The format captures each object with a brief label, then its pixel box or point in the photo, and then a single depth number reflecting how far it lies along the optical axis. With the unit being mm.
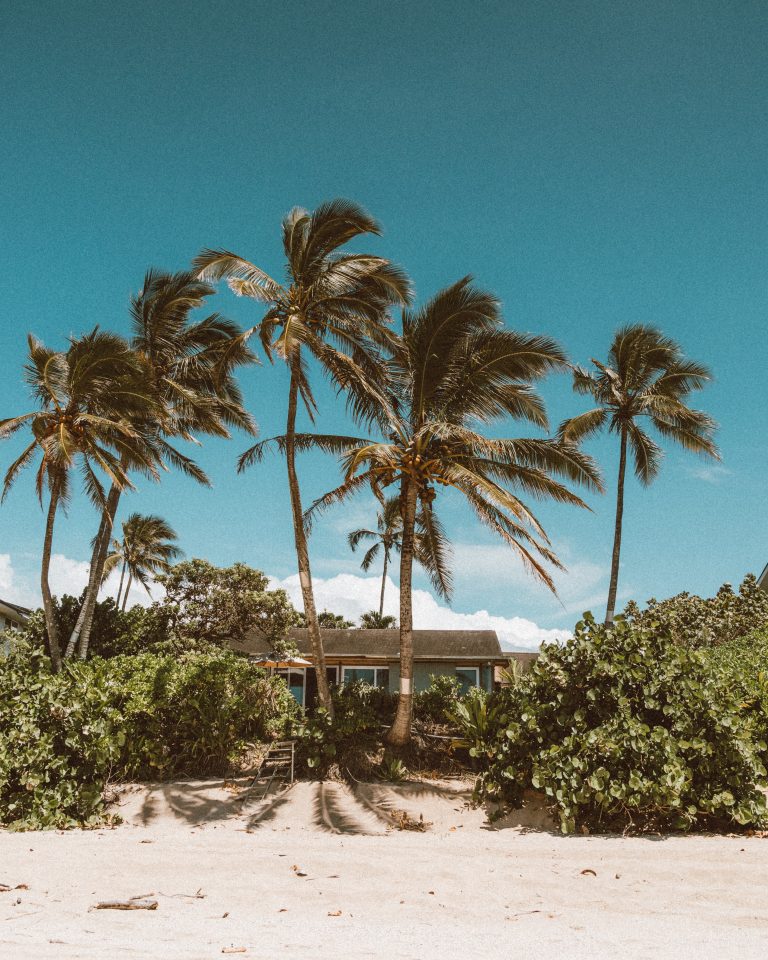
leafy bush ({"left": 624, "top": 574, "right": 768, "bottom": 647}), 25000
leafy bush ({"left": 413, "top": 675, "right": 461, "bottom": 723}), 13906
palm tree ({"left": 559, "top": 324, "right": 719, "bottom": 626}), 19609
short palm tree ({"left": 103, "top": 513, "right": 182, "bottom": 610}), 31750
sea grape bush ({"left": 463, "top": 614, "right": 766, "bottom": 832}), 8188
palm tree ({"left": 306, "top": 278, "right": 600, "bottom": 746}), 12508
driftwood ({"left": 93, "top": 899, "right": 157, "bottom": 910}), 5191
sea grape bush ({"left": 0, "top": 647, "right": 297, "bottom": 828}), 9867
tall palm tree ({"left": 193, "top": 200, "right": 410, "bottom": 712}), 13352
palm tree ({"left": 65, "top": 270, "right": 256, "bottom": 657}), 17375
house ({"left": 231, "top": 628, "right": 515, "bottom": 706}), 22094
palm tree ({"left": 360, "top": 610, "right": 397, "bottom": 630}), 36375
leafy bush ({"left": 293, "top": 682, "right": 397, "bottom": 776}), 11914
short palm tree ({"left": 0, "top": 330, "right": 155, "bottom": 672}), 14531
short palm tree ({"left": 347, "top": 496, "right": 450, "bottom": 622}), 14563
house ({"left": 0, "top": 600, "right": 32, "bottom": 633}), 27666
